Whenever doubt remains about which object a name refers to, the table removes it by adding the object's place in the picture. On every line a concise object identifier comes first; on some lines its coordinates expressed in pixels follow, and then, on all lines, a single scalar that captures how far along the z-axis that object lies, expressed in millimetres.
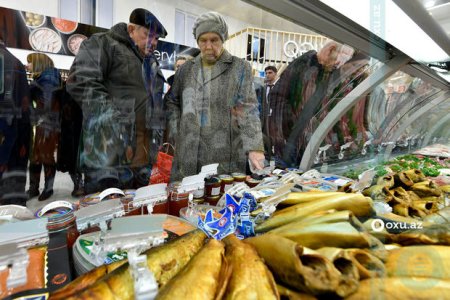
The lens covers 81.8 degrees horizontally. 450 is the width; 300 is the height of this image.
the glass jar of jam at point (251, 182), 1282
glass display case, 1142
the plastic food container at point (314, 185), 1199
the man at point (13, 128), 1064
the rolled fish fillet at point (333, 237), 572
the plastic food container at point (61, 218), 671
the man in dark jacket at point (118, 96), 1256
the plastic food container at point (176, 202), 969
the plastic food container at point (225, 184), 1186
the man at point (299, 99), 1828
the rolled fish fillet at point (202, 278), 398
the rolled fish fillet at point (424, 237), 645
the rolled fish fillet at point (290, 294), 450
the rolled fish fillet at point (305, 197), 850
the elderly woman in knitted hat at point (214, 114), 1578
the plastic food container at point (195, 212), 848
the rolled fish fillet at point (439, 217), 840
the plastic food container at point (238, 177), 1278
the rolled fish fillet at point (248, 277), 418
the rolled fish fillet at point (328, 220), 631
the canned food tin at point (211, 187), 1118
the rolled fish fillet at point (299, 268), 434
